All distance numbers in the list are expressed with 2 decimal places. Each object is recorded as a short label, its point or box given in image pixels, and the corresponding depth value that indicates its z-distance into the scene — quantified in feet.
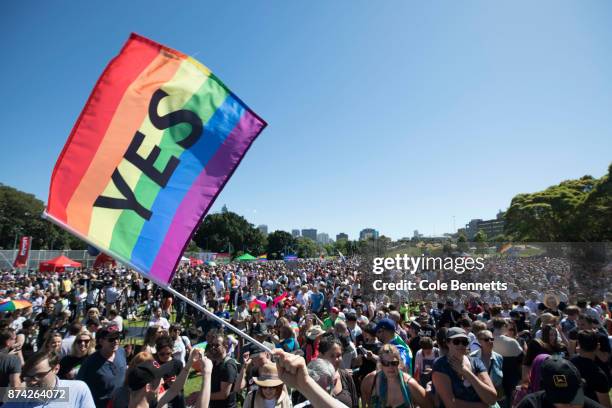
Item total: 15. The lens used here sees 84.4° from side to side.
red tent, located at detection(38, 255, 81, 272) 74.90
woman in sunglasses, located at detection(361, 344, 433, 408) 10.58
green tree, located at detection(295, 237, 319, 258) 339.16
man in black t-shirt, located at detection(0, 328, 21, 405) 13.17
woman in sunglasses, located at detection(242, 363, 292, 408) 9.28
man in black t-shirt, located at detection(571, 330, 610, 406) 12.61
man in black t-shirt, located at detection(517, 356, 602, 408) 7.93
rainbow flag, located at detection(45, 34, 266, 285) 9.37
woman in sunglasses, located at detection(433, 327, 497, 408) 10.43
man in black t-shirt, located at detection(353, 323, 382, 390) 16.72
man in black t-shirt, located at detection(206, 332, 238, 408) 13.05
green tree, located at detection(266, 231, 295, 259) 294.95
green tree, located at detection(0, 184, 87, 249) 211.00
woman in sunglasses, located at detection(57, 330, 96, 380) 14.90
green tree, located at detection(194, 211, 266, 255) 265.52
